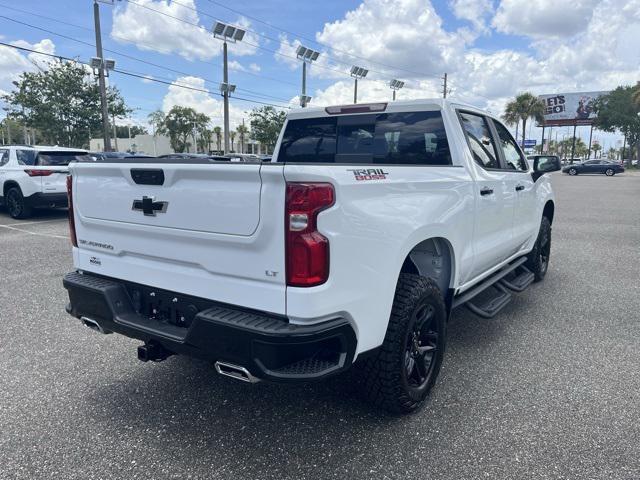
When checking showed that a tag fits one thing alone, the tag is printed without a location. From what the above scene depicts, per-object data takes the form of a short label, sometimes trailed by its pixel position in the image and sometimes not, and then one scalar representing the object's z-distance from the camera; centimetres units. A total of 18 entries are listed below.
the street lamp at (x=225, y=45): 3106
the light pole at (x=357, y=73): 4900
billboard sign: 7049
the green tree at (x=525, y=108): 6369
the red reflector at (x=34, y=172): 1085
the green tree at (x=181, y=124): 6222
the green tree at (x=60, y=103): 2989
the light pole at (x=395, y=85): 5425
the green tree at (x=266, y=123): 4988
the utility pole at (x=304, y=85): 4066
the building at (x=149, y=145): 6754
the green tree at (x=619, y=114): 5959
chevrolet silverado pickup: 219
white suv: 1091
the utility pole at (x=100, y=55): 2389
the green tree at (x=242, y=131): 7884
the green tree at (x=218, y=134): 8512
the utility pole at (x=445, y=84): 5610
